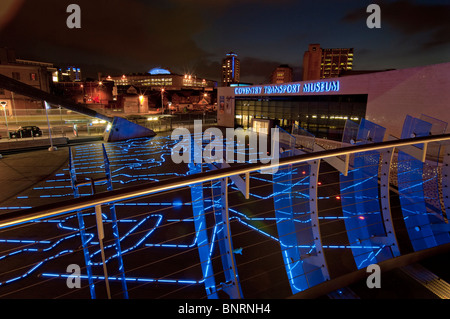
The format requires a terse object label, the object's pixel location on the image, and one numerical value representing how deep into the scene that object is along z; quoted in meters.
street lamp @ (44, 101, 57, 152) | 16.41
